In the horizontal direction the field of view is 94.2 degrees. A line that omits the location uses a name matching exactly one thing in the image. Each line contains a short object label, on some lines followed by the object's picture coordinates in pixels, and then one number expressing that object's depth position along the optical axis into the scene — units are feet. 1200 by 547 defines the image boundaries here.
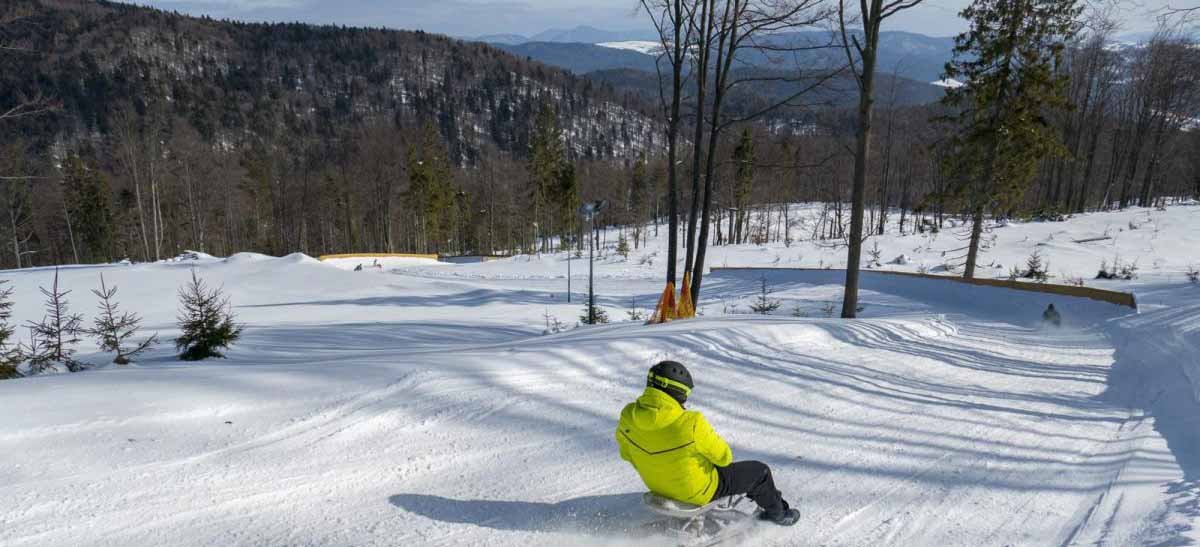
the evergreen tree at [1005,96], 63.31
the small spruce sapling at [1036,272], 59.57
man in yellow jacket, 10.29
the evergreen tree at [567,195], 177.06
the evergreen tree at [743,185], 159.03
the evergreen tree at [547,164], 166.09
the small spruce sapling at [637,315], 48.15
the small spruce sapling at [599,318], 46.03
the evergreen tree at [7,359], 22.75
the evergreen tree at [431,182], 165.71
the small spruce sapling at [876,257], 86.74
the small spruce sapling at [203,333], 27.40
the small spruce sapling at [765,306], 50.74
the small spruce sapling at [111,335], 26.50
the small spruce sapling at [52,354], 24.99
